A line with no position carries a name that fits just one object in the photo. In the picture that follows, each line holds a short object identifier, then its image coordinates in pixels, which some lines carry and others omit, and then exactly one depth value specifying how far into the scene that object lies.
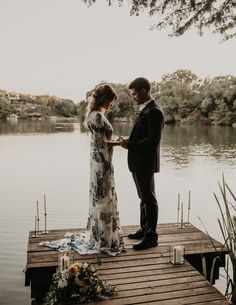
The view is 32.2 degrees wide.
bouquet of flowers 3.38
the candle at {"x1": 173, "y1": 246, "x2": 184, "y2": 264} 4.23
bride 4.52
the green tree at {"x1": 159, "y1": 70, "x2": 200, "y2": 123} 56.69
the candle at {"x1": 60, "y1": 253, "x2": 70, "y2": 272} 3.78
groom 4.45
